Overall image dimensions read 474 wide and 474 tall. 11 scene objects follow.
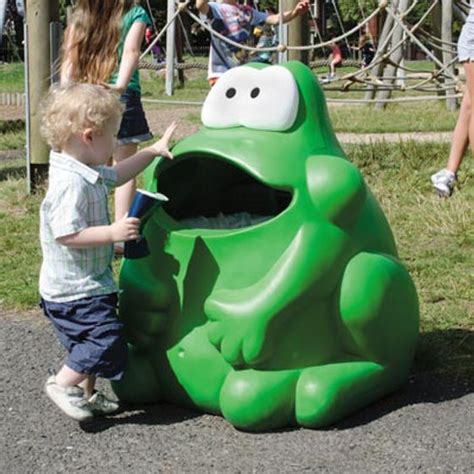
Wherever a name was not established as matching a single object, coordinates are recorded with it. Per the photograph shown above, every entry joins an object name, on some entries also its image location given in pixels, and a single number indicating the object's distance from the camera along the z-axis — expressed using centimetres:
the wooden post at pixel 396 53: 1525
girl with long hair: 656
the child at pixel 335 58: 2502
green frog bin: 422
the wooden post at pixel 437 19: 1616
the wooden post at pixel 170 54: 1893
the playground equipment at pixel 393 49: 1044
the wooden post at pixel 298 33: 1071
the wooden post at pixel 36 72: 995
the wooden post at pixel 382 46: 1247
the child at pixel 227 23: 1087
